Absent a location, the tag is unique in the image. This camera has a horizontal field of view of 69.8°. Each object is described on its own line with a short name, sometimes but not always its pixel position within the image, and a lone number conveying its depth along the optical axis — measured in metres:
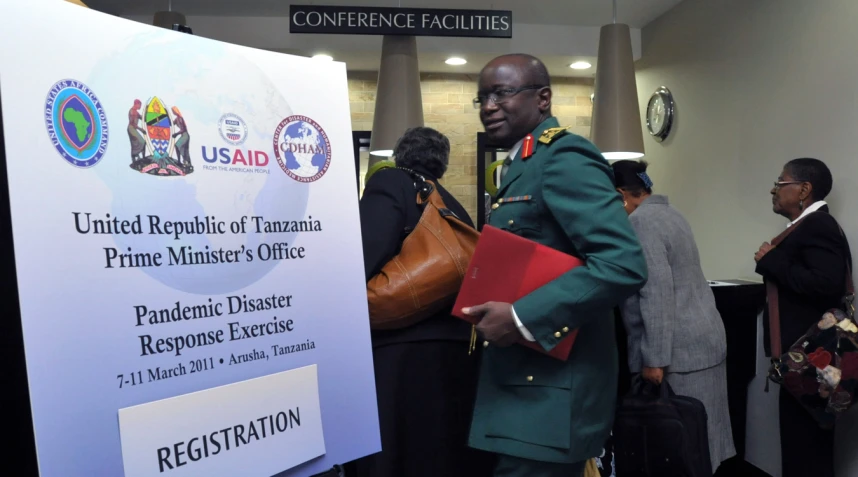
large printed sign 0.85
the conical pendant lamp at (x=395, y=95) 3.80
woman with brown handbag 1.67
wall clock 4.46
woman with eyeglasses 2.45
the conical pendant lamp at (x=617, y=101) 3.78
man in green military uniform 1.14
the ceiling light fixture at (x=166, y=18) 3.71
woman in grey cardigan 2.17
